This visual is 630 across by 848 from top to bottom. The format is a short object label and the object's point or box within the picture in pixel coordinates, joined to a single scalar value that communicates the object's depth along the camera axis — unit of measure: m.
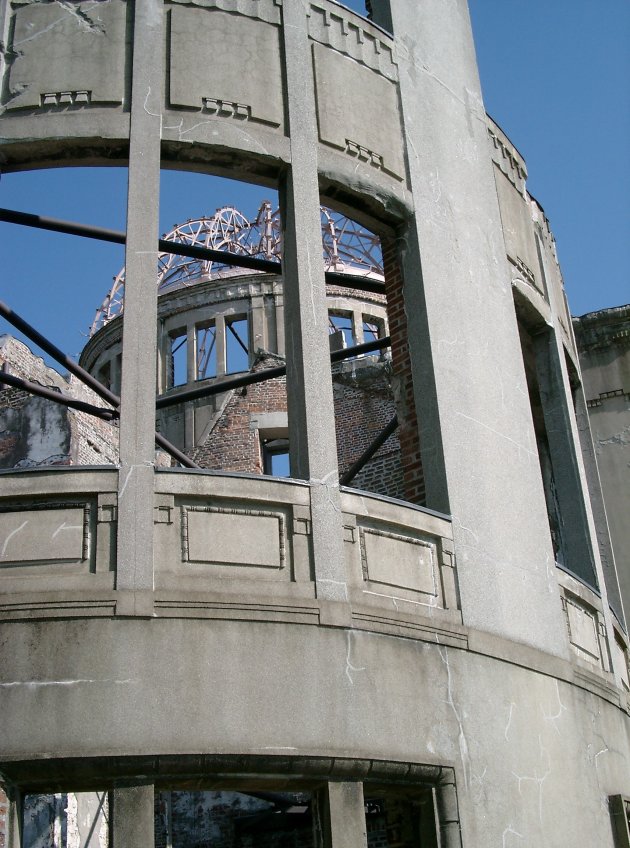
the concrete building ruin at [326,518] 7.25
